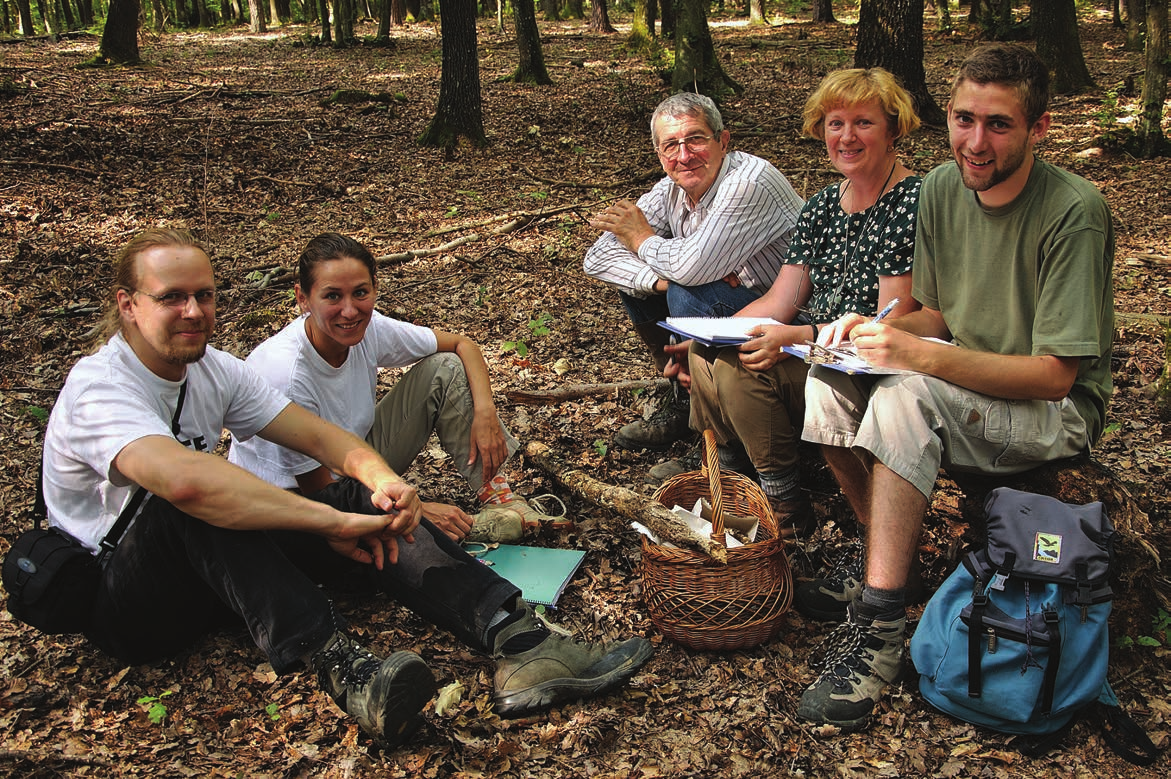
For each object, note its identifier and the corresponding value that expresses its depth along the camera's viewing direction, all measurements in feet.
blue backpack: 8.07
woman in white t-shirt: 10.57
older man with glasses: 12.77
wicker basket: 9.45
